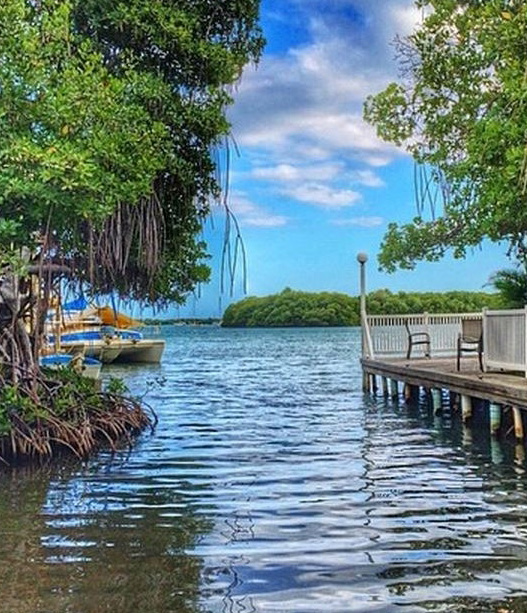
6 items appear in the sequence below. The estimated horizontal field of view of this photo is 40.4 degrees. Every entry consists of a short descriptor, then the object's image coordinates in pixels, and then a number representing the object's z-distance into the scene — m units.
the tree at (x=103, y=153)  7.43
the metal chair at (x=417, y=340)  17.71
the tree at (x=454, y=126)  8.98
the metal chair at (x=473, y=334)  13.07
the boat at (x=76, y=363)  11.99
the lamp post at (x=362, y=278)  17.39
